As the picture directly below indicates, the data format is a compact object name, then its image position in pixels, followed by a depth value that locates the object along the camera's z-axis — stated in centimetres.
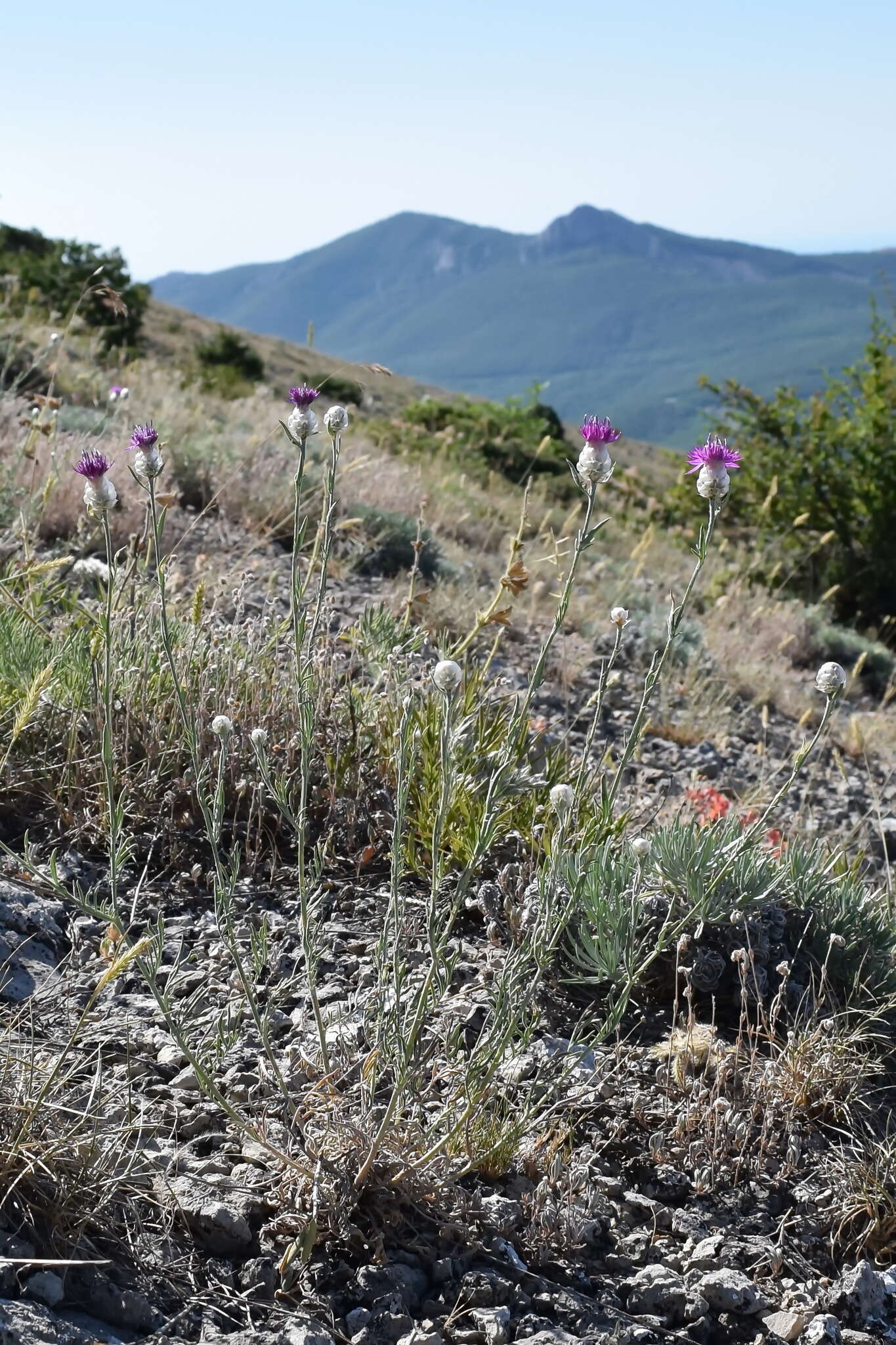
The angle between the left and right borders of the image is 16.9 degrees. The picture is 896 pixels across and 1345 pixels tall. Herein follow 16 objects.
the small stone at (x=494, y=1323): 153
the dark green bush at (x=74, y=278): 1338
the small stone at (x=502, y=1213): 160
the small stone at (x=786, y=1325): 158
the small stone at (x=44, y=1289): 150
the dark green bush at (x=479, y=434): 898
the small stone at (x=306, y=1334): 151
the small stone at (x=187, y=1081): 166
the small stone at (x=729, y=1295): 159
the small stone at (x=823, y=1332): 157
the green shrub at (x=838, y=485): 749
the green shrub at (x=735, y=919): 176
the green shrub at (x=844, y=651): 585
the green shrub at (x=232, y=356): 1875
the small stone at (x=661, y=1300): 158
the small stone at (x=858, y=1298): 159
